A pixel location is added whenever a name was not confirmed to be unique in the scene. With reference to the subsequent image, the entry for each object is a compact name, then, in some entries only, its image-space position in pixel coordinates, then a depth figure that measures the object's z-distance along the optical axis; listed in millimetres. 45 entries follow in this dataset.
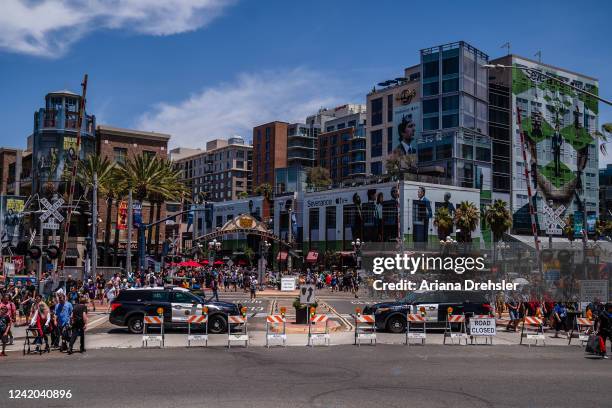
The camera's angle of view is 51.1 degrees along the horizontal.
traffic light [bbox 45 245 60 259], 29125
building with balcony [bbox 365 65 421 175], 95688
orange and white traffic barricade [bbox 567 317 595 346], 22703
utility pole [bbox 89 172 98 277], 40188
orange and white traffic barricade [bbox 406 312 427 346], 22016
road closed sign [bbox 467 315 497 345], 22125
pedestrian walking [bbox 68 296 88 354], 18859
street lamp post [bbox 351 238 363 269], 64812
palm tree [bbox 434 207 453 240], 72688
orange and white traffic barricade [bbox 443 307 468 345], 22353
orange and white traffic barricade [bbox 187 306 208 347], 20938
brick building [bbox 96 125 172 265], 79125
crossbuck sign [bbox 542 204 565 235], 28297
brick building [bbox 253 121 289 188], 135875
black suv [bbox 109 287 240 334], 24391
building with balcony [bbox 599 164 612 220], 122069
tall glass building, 83750
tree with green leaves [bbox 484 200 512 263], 74125
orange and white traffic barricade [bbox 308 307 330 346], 21656
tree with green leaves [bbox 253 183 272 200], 103938
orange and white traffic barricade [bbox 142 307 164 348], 20516
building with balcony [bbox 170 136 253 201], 150500
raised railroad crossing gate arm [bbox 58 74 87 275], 37759
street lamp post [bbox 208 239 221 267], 94200
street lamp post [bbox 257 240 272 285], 55406
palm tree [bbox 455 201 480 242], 71625
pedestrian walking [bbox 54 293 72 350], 19375
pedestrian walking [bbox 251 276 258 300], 43056
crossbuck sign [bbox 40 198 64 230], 30266
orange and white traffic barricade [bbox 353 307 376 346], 21578
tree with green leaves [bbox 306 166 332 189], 105875
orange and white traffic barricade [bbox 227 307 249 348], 20781
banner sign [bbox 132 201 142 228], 49594
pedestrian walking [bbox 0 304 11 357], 18820
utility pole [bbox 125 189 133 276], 45375
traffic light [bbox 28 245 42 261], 30156
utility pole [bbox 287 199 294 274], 81875
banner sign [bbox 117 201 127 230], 52181
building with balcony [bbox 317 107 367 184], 122188
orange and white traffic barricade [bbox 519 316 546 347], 22062
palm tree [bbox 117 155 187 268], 66062
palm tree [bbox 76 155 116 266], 66625
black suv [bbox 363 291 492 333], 24812
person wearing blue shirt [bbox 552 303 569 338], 25125
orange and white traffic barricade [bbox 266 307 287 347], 21297
